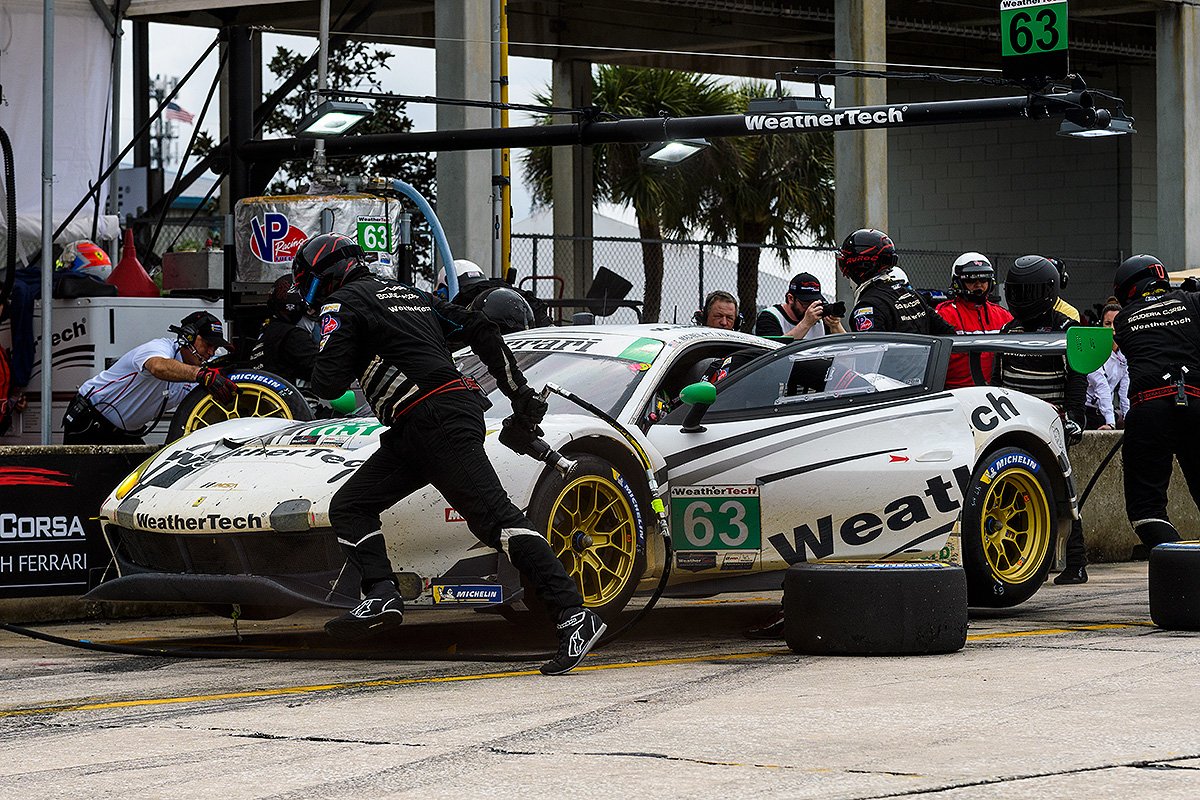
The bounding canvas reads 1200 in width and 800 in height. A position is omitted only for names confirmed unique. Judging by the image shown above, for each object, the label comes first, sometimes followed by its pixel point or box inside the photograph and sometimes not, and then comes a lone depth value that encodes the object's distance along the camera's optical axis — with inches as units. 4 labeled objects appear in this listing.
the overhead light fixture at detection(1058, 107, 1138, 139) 577.9
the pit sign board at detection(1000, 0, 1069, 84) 594.2
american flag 2216.0
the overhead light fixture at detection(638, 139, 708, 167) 637.3
